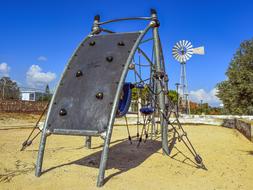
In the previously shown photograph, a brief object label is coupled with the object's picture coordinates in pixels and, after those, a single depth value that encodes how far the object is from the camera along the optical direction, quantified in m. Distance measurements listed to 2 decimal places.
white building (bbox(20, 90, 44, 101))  22.91
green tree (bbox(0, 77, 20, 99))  19.81
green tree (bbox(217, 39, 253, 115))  18.73
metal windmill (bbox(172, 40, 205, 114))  24.88
